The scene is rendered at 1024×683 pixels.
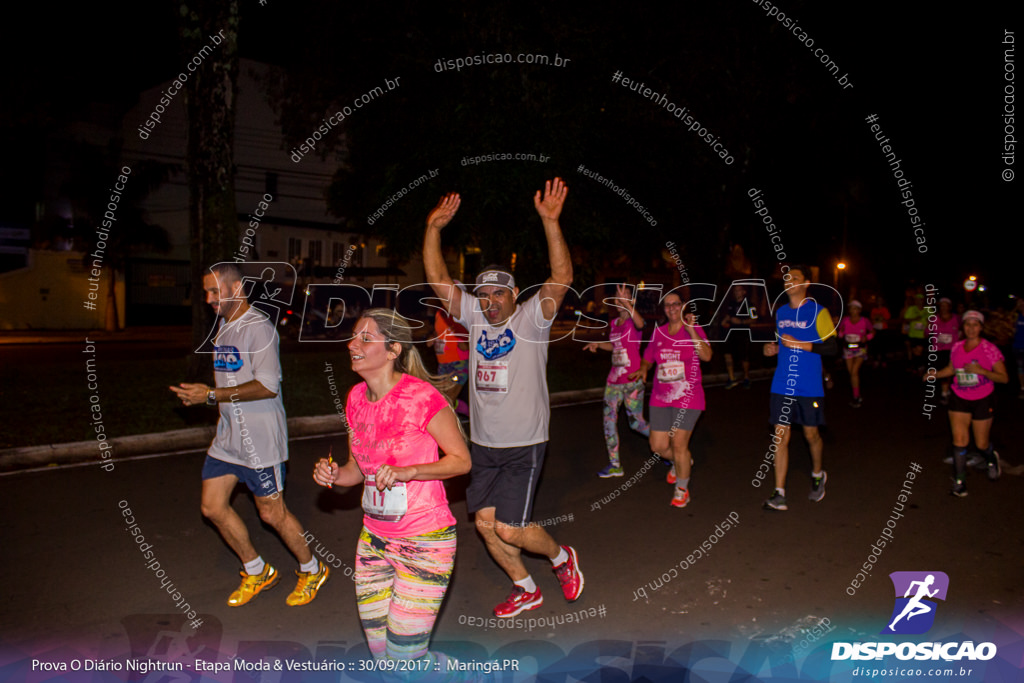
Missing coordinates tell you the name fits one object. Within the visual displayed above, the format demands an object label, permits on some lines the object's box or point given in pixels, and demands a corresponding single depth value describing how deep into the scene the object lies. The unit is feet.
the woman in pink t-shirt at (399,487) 10.05
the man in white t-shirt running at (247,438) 14.88
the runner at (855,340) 41.52
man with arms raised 14.57
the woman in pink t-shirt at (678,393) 21.97
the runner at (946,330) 44.09
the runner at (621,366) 25.44
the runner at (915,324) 52.80
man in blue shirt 21.27
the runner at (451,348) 30.27
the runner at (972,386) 23.21
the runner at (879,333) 58.75
